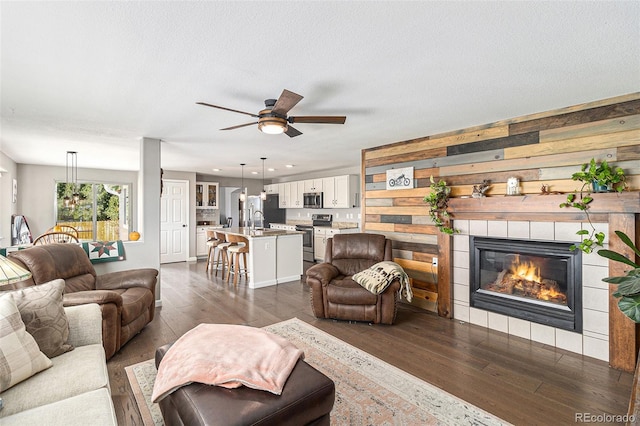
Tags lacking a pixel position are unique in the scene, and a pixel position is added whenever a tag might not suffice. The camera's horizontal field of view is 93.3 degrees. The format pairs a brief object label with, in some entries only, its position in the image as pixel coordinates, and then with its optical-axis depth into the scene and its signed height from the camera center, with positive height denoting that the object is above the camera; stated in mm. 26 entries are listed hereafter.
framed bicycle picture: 4285 +472
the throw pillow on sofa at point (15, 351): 1473 -710
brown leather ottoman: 1373 -927
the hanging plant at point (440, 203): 3758 +90
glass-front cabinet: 8258 +457
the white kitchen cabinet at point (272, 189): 8866 +678
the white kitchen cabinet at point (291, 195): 8013 +450
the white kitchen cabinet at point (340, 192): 6762 +440
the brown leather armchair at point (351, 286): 3482 -895
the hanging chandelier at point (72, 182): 6128 +683
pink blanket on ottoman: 1576 -857
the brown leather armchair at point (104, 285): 2654 -749
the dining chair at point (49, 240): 4810 -474
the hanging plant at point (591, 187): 2648 +201
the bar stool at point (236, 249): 5262 -656
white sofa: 1287 -873
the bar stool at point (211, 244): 6034 -654
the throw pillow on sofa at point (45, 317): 1751 -626
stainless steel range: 7522 -529
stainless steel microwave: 7398 +276
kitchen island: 5168 -816
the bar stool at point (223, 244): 5640 -626
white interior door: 7406 -239
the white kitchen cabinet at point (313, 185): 7441 +648
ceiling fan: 2462 +788
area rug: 1965 -1348
